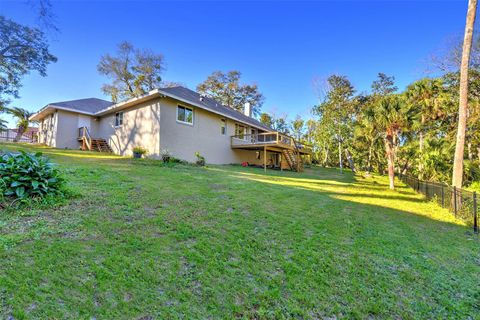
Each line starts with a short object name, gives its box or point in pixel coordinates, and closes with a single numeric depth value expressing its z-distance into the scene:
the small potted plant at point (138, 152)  13.72
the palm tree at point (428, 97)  18.81
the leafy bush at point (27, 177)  4.48
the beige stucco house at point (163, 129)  14.13
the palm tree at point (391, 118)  12.71
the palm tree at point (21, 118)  23.88
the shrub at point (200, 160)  14.52
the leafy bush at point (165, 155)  12.74
